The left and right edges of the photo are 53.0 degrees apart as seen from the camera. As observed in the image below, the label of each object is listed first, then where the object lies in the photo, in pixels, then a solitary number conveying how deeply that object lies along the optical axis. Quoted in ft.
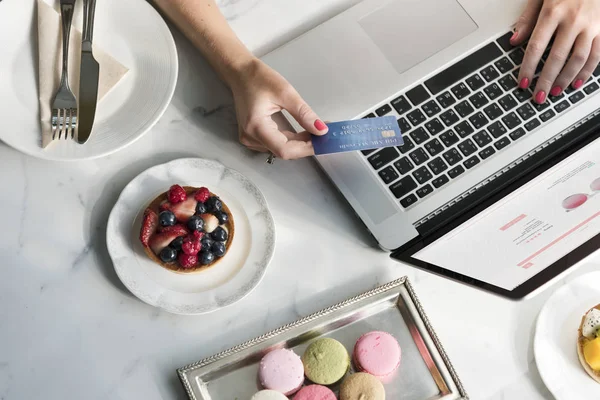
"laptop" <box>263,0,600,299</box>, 3.21
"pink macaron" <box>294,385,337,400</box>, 2.94
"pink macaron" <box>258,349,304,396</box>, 2.94
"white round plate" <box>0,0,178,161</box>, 2.97
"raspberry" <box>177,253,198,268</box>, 2.90
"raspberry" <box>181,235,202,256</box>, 2.89
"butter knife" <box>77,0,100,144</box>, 3.00
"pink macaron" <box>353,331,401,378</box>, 3.01
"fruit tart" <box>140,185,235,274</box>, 2.91
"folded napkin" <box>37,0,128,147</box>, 3.00
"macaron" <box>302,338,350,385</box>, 2.98
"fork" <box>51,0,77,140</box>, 2.97
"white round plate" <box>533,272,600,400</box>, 3.25
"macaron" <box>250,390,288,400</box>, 2.89
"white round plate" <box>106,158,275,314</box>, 2.99
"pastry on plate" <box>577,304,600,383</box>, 3.24
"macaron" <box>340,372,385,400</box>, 2.94
